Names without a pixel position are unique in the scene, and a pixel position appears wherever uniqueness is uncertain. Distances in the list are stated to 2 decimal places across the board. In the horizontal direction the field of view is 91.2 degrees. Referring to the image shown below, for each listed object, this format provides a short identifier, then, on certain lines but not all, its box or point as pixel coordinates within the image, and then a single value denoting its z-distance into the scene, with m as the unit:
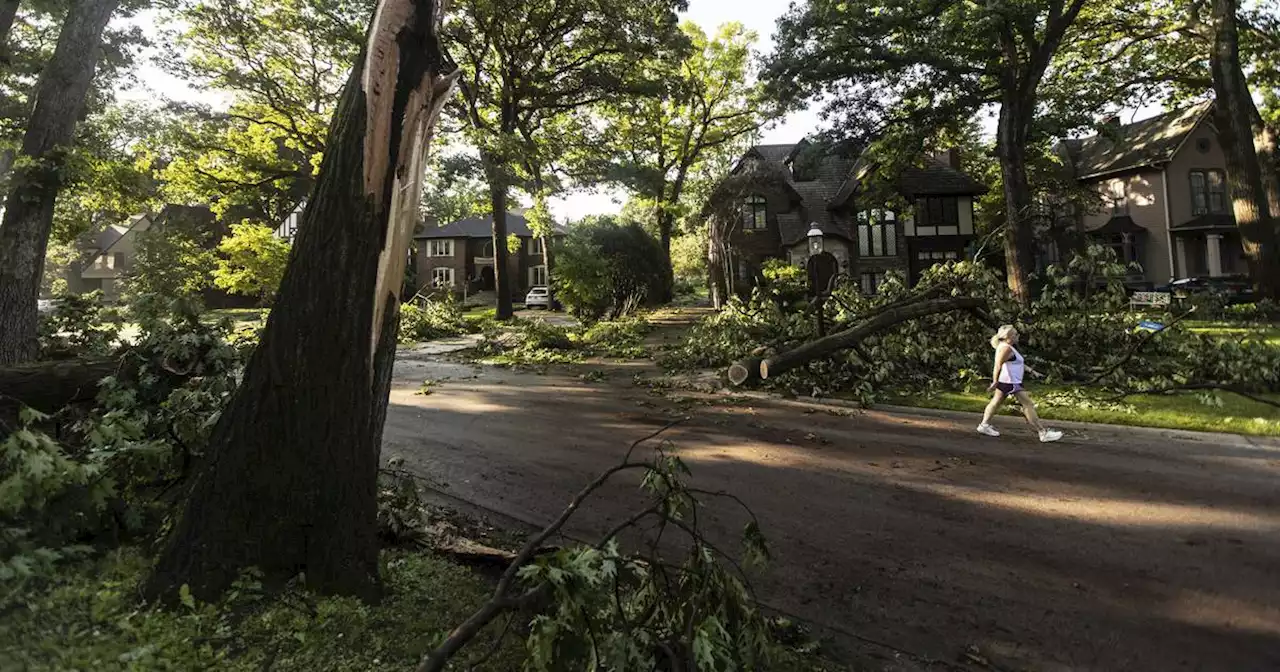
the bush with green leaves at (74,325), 9.95
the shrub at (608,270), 22.94
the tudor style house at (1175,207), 31.97
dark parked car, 21.08
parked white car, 40.99
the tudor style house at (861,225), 32.25
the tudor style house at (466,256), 52.75
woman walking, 8.30
